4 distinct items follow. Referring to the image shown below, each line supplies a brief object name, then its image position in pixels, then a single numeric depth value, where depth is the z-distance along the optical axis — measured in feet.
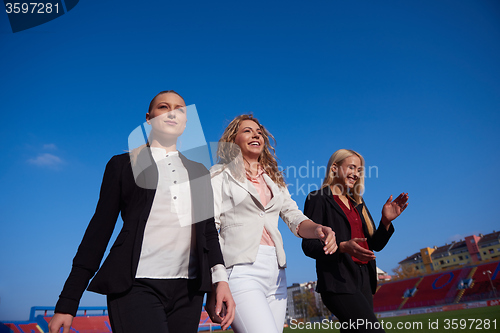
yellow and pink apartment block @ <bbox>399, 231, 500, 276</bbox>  268.00
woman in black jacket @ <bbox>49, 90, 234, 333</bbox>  6.05
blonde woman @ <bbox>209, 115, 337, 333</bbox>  8.17
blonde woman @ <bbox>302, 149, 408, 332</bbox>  9.89
